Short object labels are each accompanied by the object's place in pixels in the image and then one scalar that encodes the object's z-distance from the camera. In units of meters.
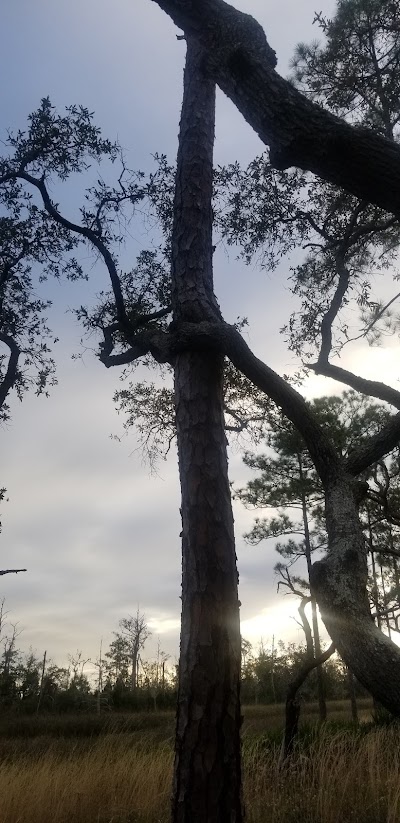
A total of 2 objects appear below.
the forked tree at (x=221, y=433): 2.17
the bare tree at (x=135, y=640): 47.21
